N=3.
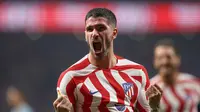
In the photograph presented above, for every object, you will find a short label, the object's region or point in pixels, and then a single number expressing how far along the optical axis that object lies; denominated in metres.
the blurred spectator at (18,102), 21.34
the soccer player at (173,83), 12.97
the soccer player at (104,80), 8.88
